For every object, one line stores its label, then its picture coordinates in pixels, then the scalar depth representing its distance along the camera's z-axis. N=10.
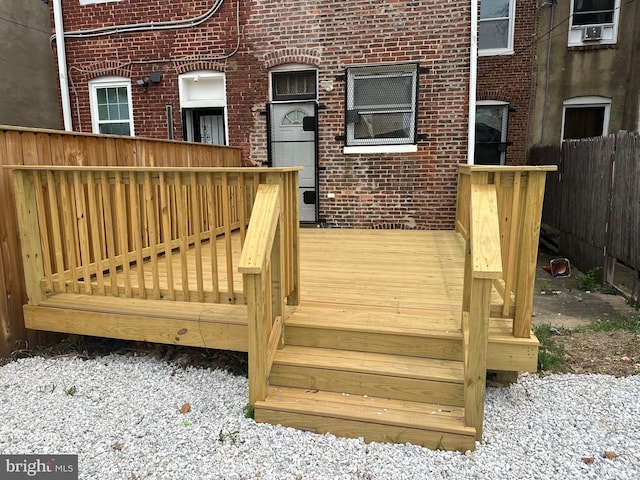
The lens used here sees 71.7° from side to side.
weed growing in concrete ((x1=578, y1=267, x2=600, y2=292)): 5.53
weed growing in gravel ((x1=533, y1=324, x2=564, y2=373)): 3.32
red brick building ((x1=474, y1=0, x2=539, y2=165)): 9.82
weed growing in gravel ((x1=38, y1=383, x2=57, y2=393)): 2.93
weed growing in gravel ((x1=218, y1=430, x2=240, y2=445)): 2.41
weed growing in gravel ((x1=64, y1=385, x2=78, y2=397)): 2.88
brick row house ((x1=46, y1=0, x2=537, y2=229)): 6.36
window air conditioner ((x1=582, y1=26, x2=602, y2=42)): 9.71
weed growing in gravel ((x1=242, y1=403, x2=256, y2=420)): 2.61
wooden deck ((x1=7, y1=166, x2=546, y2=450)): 2.43
